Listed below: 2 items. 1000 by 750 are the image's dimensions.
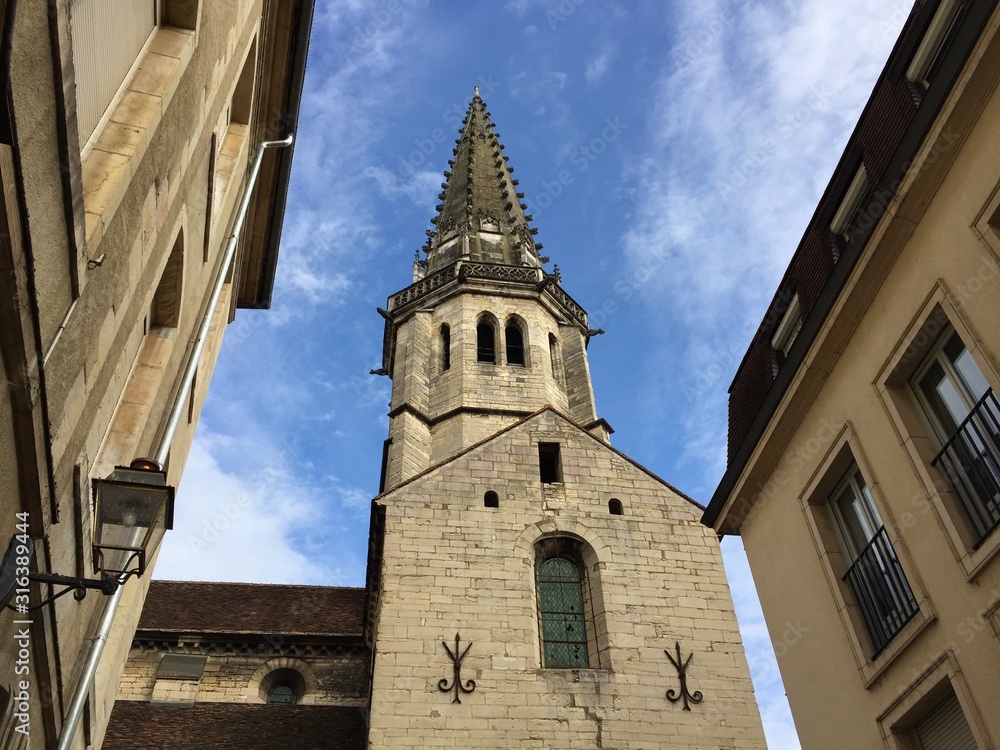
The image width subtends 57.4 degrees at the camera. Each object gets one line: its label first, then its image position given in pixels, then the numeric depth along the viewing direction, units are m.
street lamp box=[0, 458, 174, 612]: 4.37
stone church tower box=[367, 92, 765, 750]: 11.77
